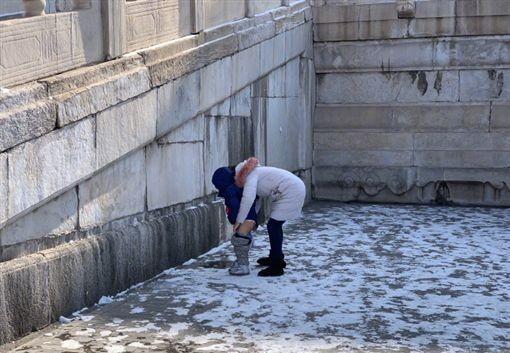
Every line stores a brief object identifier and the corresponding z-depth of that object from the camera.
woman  13.82
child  13.83
